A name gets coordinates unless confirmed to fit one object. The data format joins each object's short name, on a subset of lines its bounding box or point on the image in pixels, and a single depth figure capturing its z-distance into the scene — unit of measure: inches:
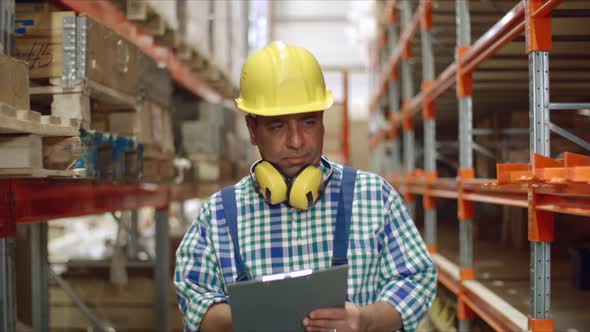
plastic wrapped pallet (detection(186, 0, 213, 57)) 241.8
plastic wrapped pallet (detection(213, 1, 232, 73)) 292.1
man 77.0
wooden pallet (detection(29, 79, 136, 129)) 134.6
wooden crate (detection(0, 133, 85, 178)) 98.5
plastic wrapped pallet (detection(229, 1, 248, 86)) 347.6
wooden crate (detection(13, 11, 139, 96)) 136.9
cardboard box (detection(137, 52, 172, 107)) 185.9
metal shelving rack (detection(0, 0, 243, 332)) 118.3
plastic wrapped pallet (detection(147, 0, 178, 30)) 192.4
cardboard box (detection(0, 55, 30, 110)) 96.7
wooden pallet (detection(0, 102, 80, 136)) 88.6
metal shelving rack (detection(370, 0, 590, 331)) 118.1
